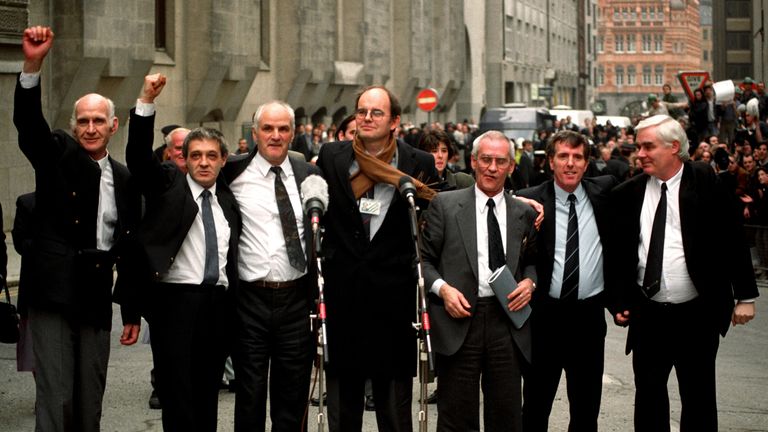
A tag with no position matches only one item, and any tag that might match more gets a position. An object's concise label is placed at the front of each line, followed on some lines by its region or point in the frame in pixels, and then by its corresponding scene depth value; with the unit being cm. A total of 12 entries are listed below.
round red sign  4038
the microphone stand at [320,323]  687
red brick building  17688
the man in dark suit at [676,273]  771
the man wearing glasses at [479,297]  730
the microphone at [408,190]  701
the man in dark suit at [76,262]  732
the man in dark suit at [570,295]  777
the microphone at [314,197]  703
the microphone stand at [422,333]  692
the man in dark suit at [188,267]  734
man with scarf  734
